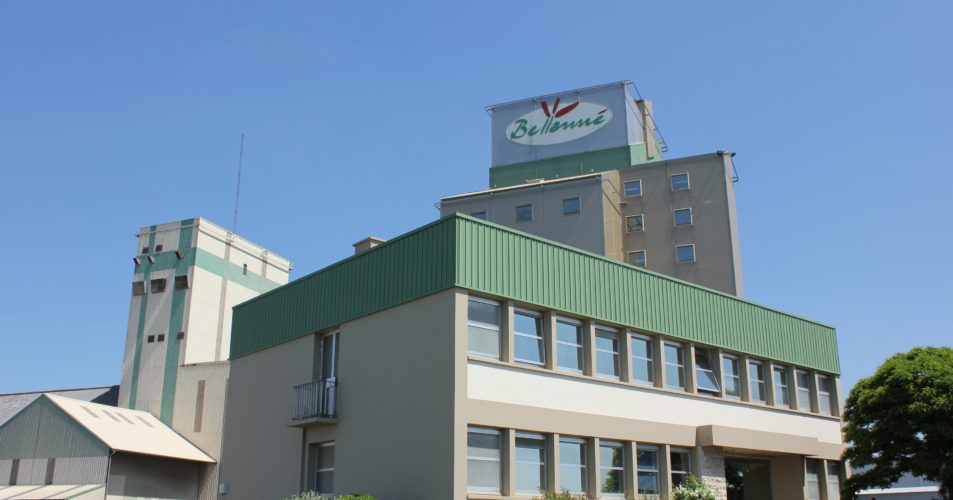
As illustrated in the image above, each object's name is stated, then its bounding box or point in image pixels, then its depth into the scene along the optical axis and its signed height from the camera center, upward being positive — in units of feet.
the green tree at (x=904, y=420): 80.18 +8.44
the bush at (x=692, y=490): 73.20 +1.67
